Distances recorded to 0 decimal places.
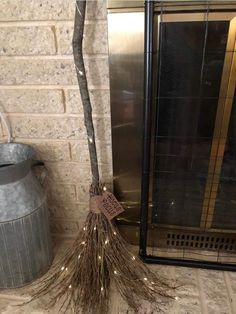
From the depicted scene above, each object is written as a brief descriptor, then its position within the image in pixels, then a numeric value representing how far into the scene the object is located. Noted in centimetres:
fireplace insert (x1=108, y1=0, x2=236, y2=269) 93
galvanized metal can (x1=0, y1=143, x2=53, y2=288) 98
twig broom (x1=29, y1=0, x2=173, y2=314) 101
